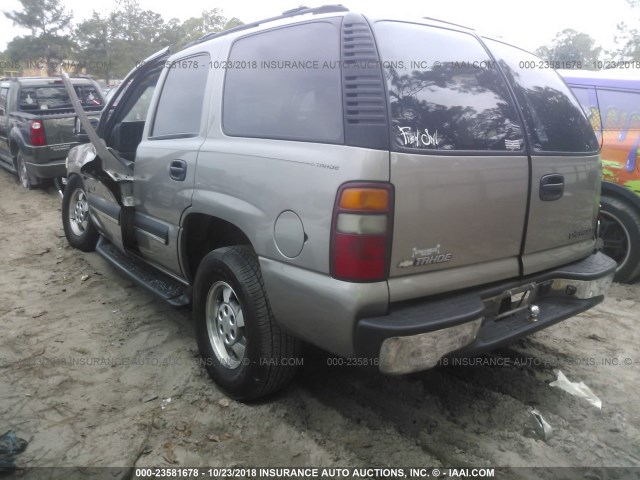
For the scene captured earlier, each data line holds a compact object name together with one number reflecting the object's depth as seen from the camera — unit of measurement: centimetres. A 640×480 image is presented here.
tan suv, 201
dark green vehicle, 750
